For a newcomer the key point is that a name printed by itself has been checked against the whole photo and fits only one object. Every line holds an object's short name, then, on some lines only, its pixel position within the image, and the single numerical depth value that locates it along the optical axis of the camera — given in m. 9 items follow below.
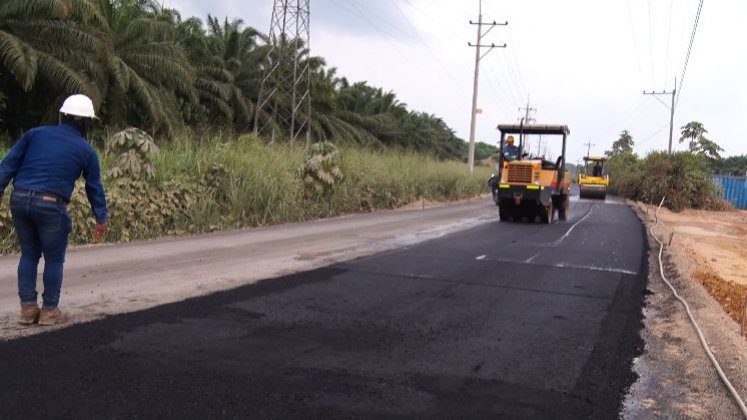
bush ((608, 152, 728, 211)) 35.94
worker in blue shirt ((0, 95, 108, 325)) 5.33
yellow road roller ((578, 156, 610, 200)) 42.81
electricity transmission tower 34.31
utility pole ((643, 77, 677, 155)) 48.39
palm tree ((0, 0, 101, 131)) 17.92
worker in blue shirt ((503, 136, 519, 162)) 19.69
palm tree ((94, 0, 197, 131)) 22.84
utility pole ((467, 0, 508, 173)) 47.59
